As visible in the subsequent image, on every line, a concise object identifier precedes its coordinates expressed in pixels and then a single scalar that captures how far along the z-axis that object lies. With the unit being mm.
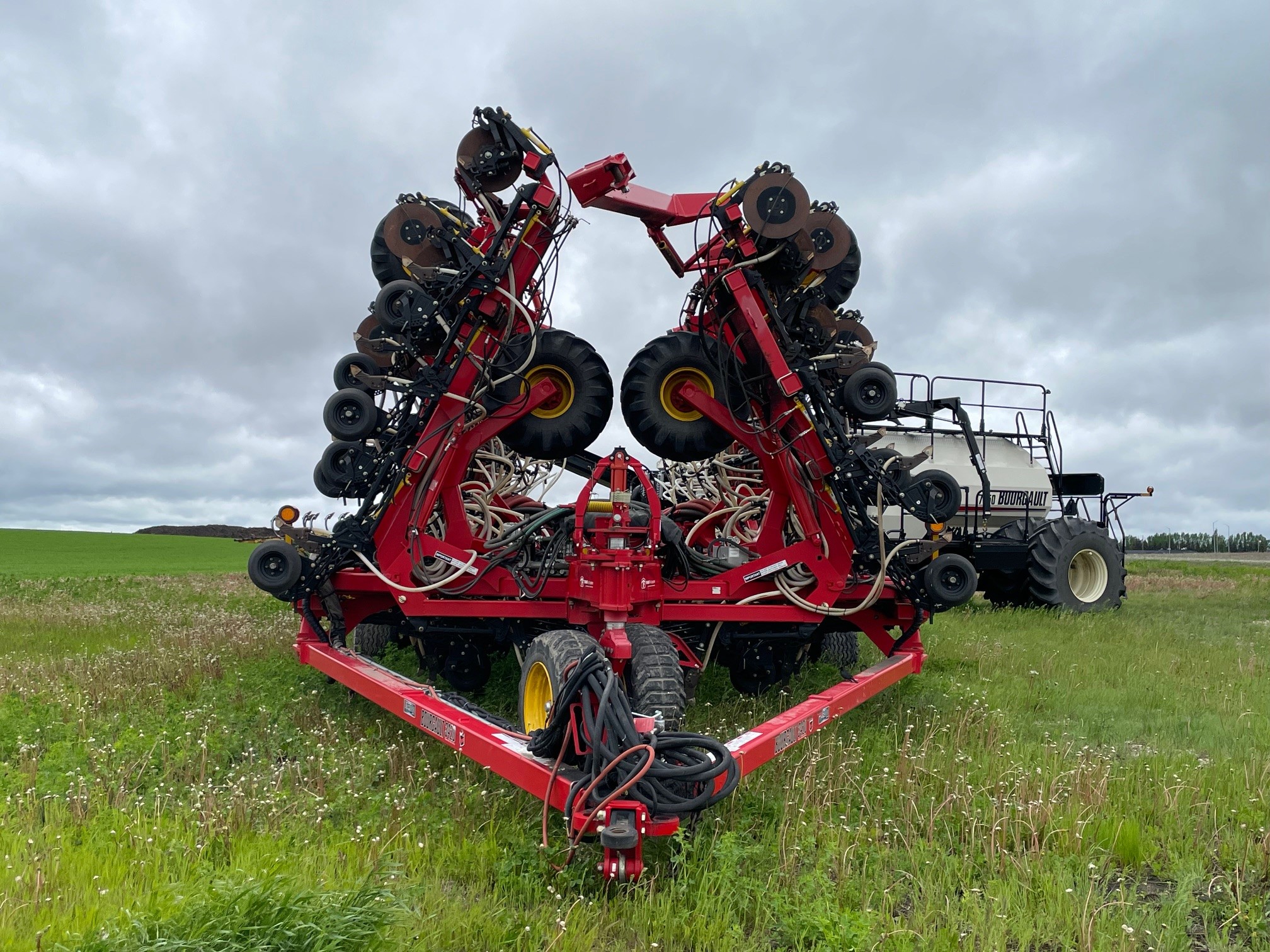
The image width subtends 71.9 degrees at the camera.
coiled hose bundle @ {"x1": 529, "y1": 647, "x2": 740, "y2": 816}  3035
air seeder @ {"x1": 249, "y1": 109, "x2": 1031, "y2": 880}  5789
